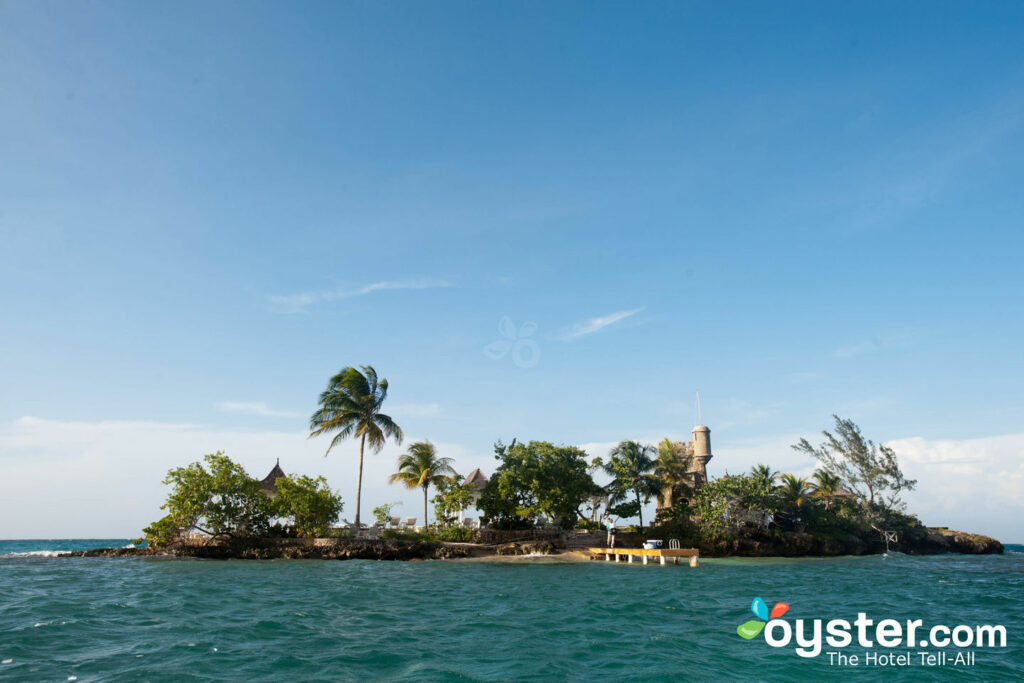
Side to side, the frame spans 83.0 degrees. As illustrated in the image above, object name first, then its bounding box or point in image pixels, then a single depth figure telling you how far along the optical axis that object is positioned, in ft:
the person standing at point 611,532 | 124.26
